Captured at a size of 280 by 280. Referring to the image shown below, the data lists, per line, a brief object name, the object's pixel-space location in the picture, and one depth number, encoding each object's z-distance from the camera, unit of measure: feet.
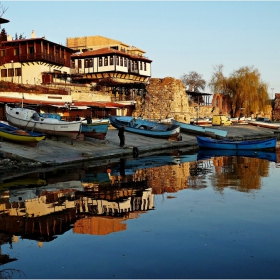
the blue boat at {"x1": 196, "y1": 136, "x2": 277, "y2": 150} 117.50
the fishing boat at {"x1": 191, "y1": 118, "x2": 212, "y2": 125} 197.61
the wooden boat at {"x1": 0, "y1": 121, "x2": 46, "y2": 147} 84.74
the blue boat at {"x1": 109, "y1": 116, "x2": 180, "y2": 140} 135.93
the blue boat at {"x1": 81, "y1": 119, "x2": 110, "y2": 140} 106.73
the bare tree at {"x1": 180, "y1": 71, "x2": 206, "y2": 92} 321.11
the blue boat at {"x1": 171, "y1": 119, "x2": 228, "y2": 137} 154.30
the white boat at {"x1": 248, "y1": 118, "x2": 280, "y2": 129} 212.64
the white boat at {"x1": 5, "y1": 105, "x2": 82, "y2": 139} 99.66
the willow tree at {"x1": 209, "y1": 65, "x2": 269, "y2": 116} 247.91
